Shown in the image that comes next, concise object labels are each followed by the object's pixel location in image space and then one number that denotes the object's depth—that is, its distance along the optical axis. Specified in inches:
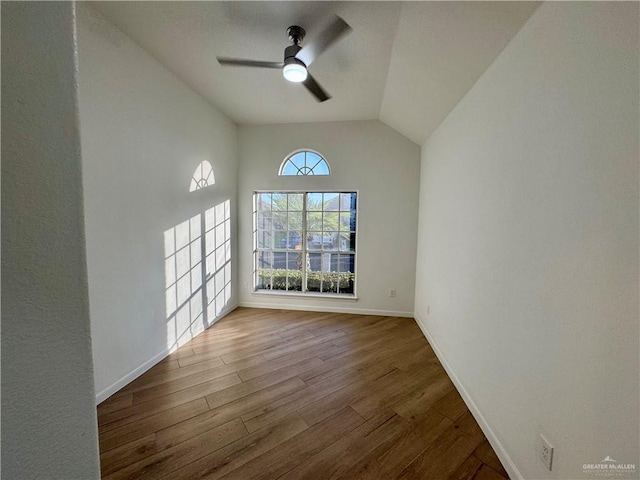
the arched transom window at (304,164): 145.8
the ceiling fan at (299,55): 62.0
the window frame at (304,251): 145.2
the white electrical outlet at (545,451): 42.6
